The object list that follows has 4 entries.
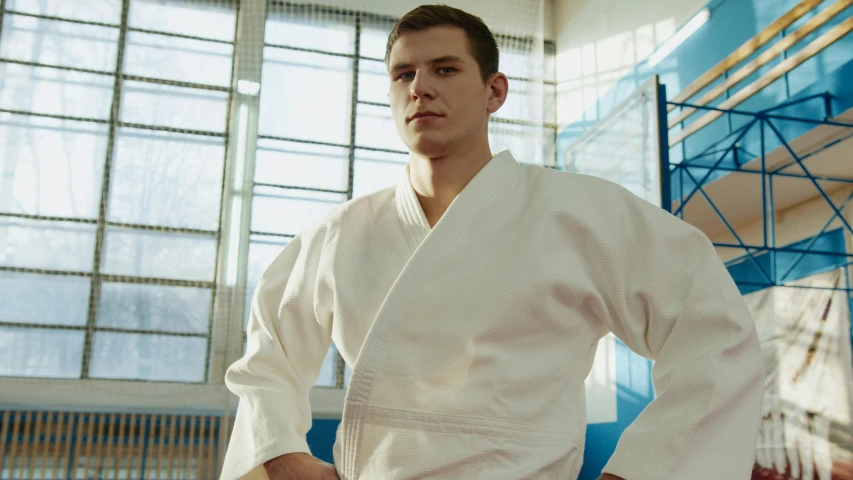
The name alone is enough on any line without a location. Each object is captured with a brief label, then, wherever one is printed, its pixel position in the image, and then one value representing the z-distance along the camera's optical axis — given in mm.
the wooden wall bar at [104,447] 6184
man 915
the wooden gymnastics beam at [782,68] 3930
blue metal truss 4070
